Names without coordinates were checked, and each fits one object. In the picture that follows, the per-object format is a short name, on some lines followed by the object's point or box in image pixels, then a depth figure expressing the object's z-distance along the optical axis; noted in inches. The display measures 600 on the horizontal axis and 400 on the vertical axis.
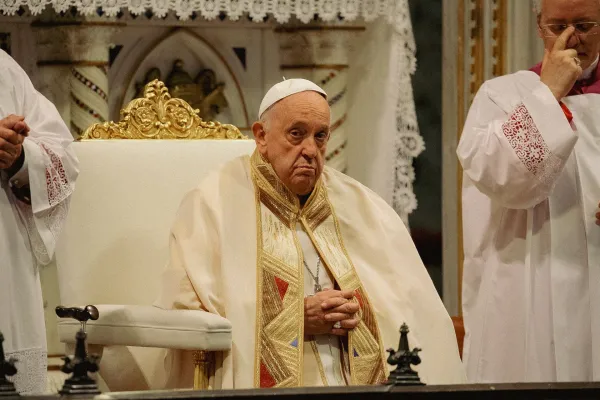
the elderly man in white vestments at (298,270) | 361.7
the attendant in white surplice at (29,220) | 367.9
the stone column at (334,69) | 561.6
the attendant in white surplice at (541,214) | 385.4
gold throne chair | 399.9
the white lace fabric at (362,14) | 502.6
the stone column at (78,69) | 540.1
